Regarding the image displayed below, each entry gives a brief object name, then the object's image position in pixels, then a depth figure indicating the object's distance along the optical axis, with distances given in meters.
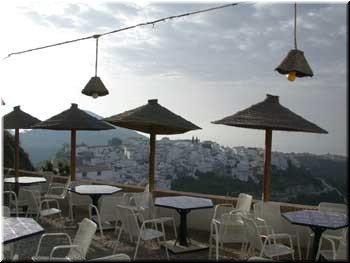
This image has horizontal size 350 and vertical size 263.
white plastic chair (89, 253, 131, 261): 2.86
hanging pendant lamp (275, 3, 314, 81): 5.32
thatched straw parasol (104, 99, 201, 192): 6.69
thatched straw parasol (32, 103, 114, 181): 8.35
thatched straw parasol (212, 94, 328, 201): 5.93
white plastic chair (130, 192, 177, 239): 6.42
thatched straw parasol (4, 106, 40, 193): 9.25
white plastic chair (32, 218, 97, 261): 3.86
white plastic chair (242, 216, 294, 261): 4.30
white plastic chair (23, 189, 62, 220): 6.44
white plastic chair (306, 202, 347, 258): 5.23
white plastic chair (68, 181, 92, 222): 7.45
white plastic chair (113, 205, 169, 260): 4.97
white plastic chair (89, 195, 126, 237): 5.79
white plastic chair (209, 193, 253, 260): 5.09
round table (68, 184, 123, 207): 6.91
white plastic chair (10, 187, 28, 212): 6.95
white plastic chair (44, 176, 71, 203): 7.76
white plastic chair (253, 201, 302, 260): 5.61
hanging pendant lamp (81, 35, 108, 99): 7.48
